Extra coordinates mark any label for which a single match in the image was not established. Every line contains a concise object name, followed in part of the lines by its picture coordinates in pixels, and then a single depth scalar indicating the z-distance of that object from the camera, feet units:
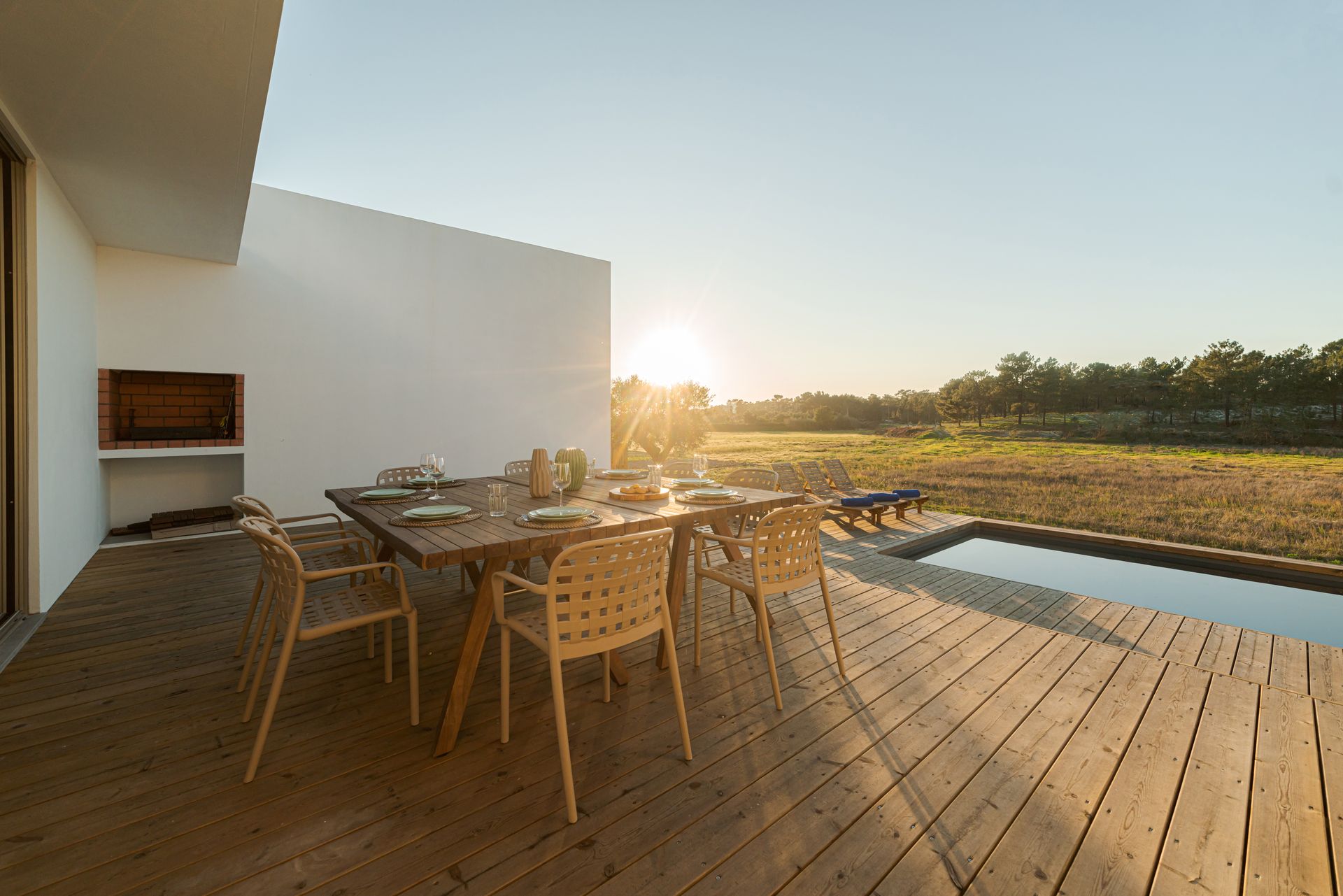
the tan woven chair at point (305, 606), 5.89
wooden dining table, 6.10
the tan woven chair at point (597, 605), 5.37
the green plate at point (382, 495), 9.36
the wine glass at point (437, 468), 10.36
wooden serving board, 9.27
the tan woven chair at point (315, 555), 7.75
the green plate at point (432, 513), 7.61
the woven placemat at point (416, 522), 7.54
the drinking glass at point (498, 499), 8.00
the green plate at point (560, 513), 7.22
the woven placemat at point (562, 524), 6.99
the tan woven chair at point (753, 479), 12.23
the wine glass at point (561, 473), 8.50
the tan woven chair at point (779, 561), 7.38
